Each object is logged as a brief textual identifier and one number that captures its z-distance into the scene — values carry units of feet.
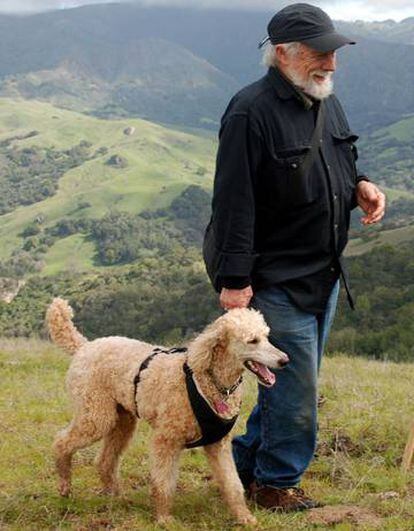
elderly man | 15.01
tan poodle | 15.60
